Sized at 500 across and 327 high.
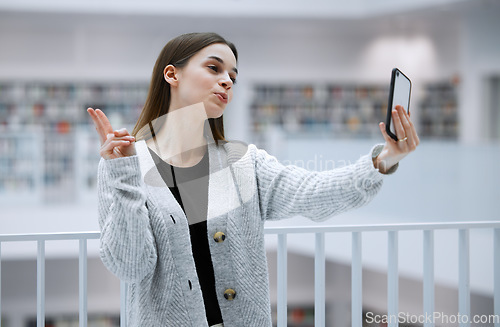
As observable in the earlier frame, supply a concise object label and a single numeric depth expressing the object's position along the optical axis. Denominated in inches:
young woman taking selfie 88.8
